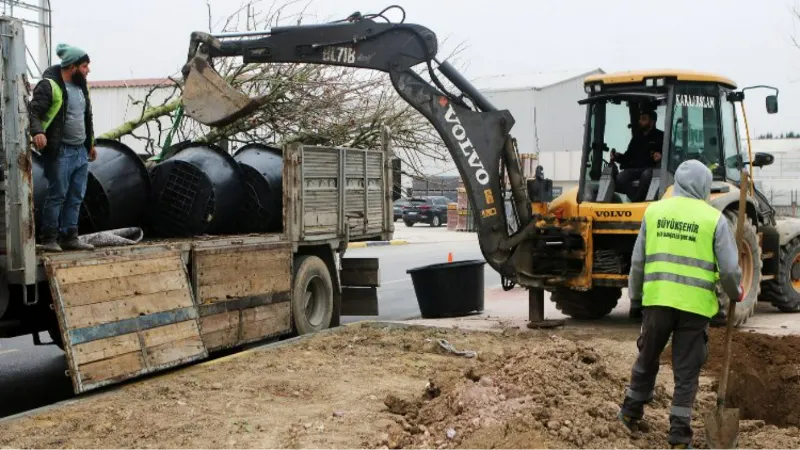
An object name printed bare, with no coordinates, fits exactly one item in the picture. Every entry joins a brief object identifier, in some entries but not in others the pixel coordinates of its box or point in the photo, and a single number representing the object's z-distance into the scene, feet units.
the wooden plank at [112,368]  24.22
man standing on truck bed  25.95
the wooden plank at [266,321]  31.94
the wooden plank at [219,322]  29.58
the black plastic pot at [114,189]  30.22
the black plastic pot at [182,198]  32.73
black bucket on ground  42.09
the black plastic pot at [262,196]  36.17
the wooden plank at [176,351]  26.58
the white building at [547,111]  174.09
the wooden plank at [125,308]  24.44
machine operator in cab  38.83
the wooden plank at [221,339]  29.84
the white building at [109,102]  115.96
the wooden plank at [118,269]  24.64
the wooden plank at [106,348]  24.21
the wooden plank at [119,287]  24.54
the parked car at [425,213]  153.99
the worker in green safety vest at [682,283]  20.38
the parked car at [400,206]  157.89
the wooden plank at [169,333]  26.53
